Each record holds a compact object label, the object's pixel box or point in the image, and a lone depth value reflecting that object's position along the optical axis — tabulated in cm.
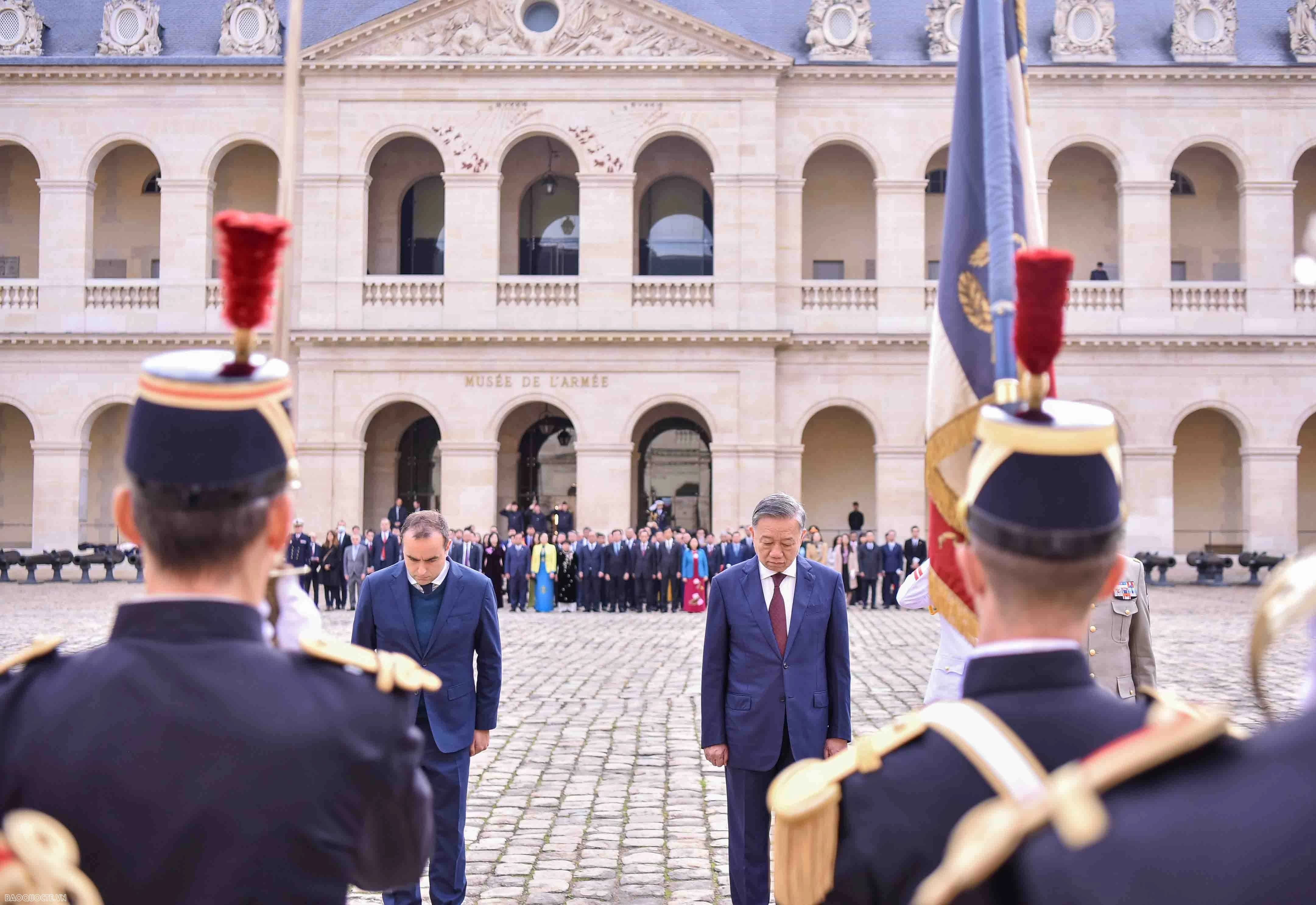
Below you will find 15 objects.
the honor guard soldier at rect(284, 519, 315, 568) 2419
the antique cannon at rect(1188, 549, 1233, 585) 2927
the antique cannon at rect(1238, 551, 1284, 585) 2880
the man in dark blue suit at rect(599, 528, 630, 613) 2592
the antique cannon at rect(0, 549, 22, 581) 2961
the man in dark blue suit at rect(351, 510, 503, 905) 574
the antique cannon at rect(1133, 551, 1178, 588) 2897
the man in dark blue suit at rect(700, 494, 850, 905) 554
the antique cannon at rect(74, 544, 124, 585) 2961
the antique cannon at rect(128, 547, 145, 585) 3017
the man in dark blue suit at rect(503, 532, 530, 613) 2572
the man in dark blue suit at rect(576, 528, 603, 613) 2602
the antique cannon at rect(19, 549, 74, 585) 2938
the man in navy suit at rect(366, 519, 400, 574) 2473
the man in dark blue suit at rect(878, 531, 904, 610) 2622
